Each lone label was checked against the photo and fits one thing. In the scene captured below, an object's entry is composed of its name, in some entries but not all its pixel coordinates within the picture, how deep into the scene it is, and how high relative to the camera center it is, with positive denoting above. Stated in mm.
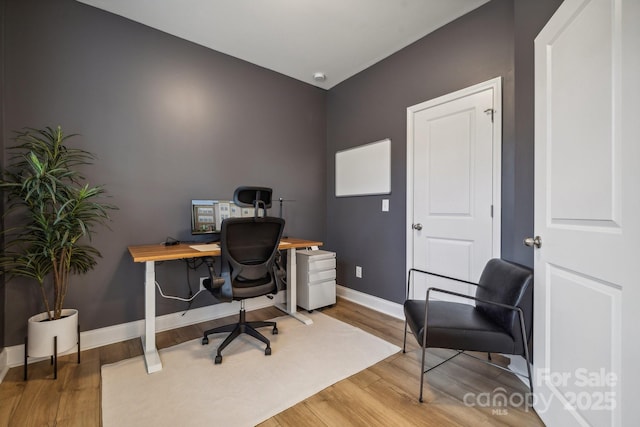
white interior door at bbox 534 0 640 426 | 877 -6
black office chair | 1930 -400
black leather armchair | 1454 -642
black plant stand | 1692 -914
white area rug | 1438 -1086
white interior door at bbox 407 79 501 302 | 2094 +254
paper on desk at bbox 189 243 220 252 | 2113 -297
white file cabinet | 2855 -729
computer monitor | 2477 -14
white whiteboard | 2908 +504
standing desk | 1836 -397
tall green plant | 1730 -27
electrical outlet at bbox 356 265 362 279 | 3188 -715
